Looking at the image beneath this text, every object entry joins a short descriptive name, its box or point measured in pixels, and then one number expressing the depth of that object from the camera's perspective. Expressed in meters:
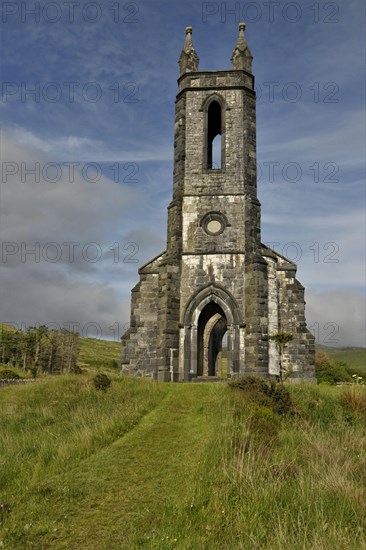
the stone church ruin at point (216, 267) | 19.34
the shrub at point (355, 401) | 12.34
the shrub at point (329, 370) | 33.34
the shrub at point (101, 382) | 14.80
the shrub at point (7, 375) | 32.94
